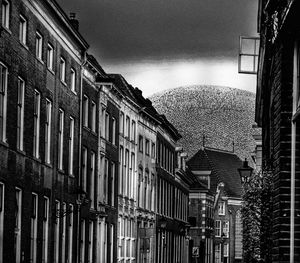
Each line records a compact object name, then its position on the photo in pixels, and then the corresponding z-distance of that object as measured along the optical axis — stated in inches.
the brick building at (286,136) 495.8
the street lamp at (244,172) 1362.5
